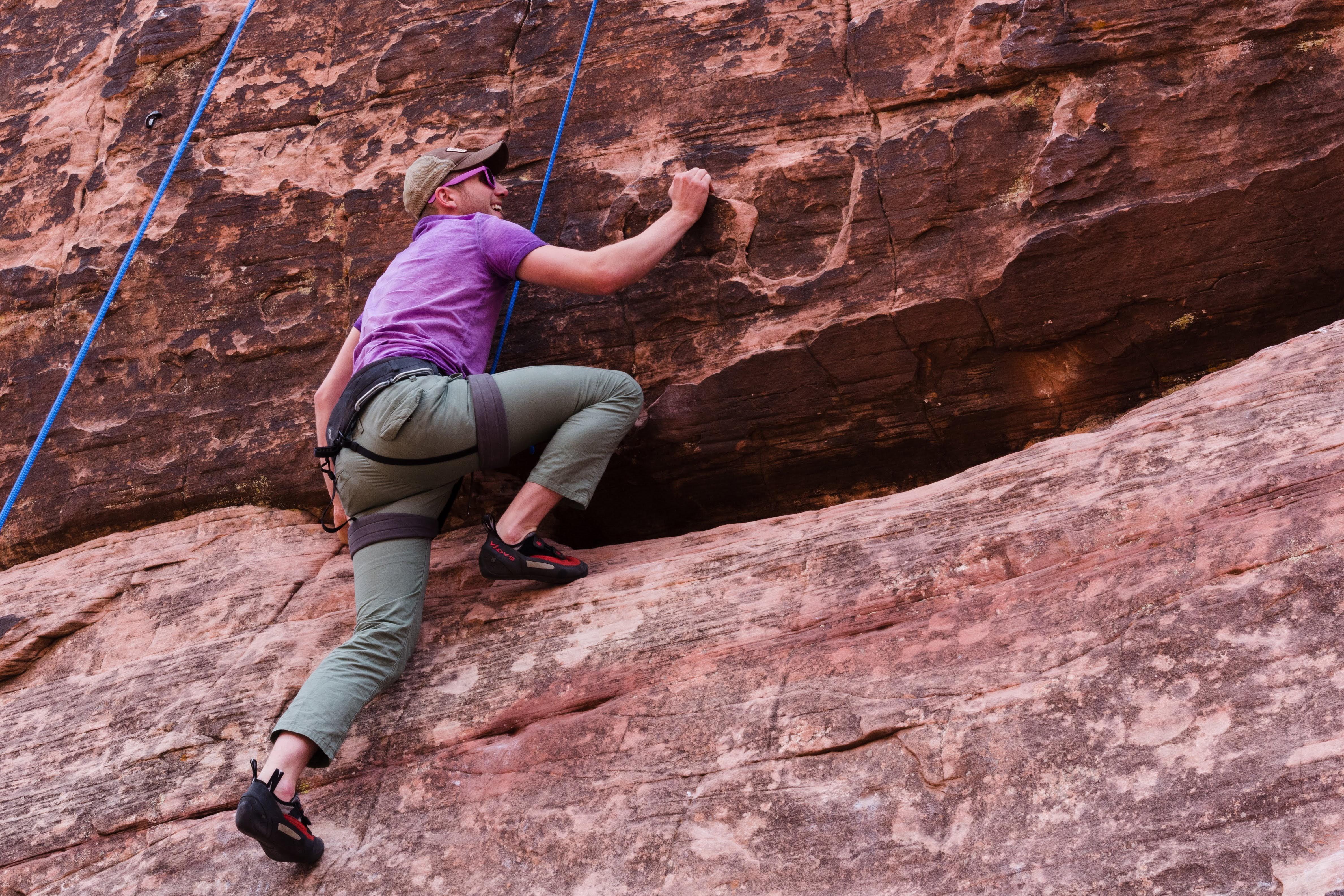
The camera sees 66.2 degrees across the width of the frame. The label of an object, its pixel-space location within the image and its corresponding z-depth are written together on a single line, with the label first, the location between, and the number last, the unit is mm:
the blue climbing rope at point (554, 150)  5086
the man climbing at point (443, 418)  3934
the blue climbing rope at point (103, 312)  4768
